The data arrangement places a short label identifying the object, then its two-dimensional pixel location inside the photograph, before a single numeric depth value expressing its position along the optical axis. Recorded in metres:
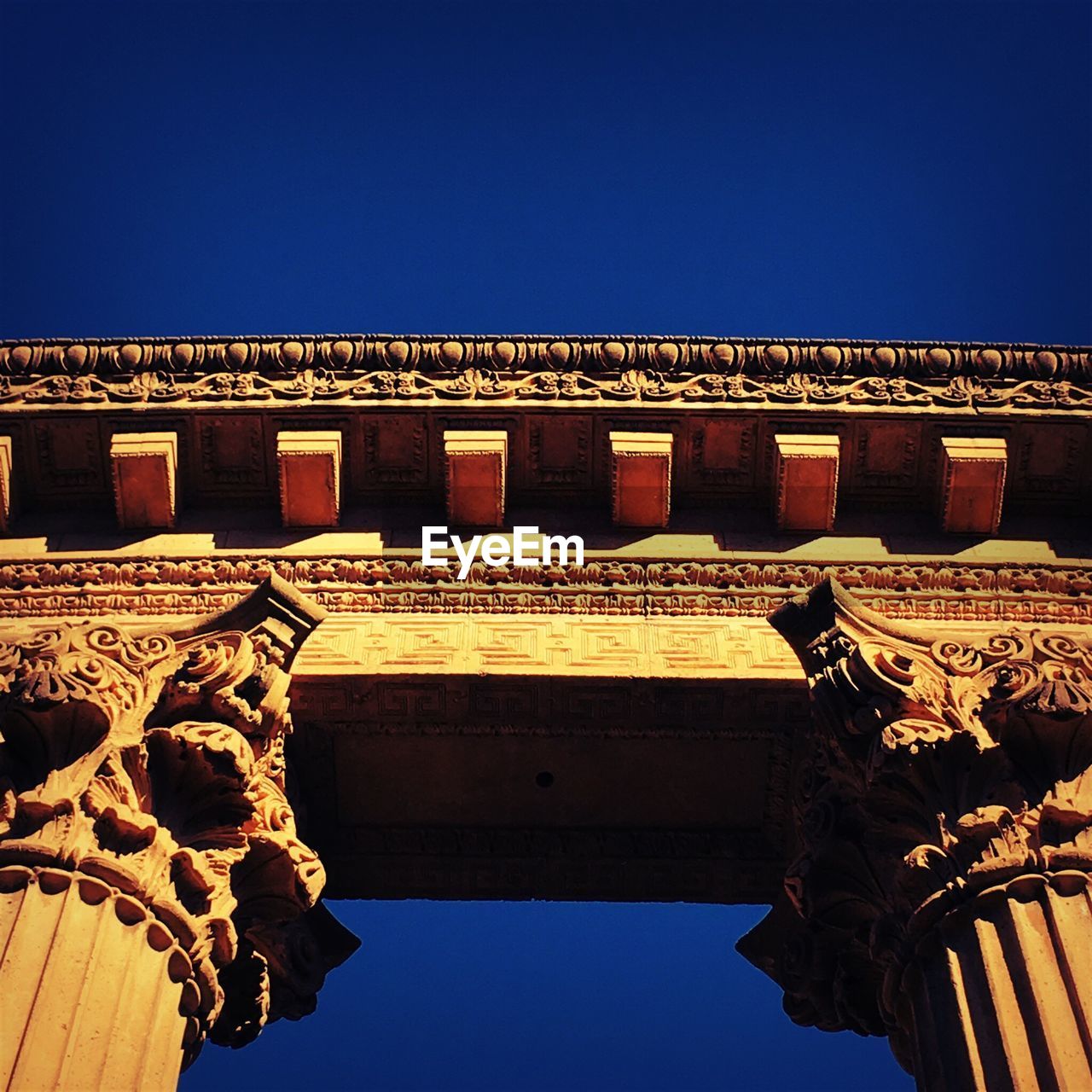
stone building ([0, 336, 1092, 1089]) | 8.68
